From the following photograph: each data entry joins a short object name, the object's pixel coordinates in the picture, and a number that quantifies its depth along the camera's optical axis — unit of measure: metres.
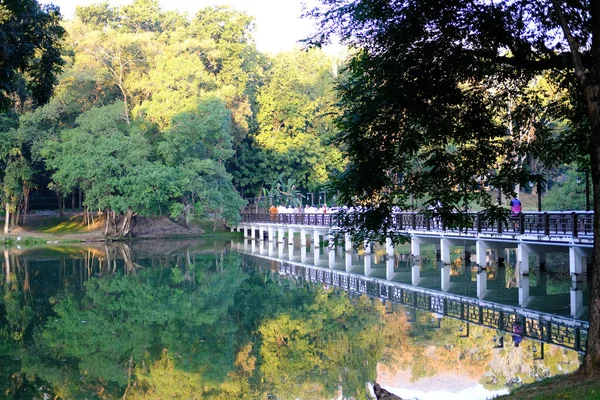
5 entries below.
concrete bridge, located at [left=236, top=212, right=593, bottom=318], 20.39
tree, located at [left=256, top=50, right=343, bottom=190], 53.91
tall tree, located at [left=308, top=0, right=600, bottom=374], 10.42
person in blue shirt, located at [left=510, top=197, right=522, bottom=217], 23.97
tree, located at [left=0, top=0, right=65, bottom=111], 13.95
